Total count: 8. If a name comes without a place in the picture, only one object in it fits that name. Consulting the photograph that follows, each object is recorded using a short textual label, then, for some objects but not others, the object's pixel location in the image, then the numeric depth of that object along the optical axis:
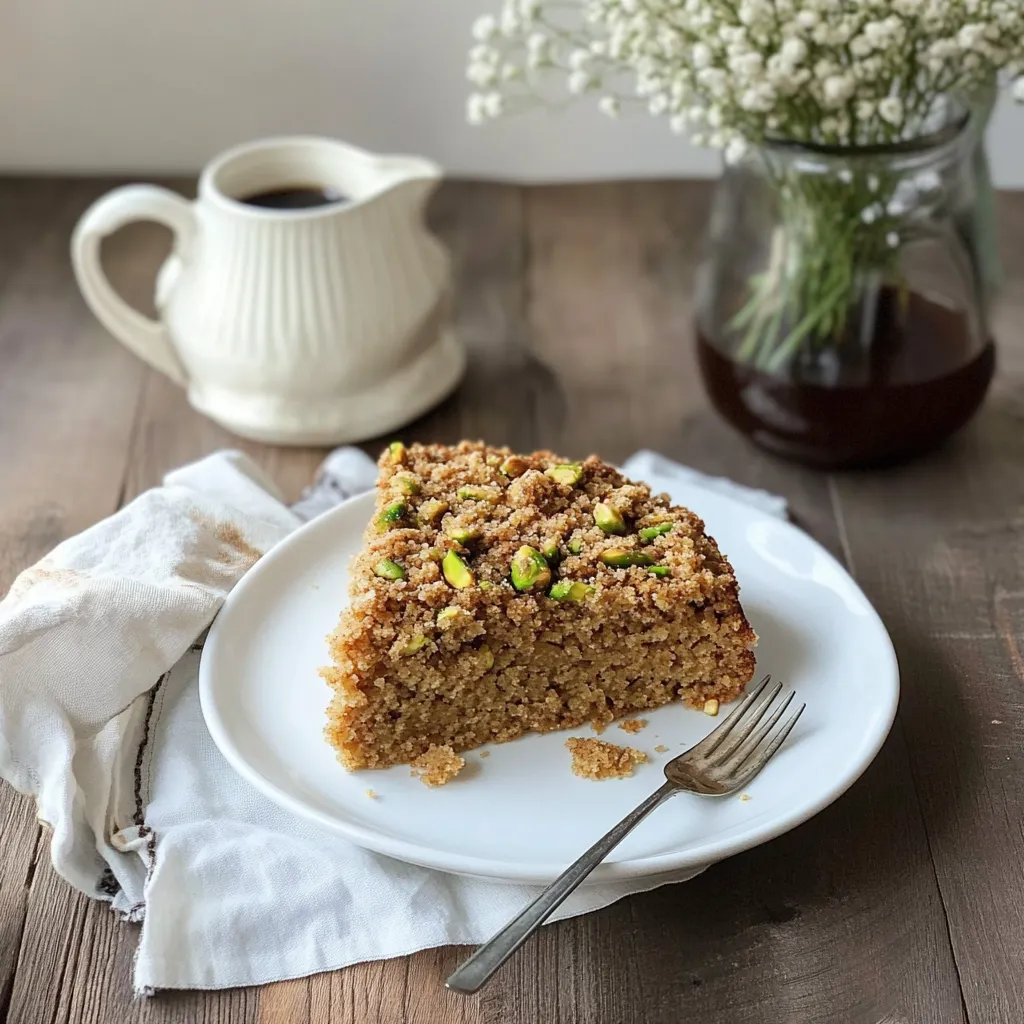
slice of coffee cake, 0.36
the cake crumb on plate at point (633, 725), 0.38
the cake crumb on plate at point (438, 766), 0.36
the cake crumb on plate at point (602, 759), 0.36
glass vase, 0.46
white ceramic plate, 0.34
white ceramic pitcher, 0.51
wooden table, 0.33
